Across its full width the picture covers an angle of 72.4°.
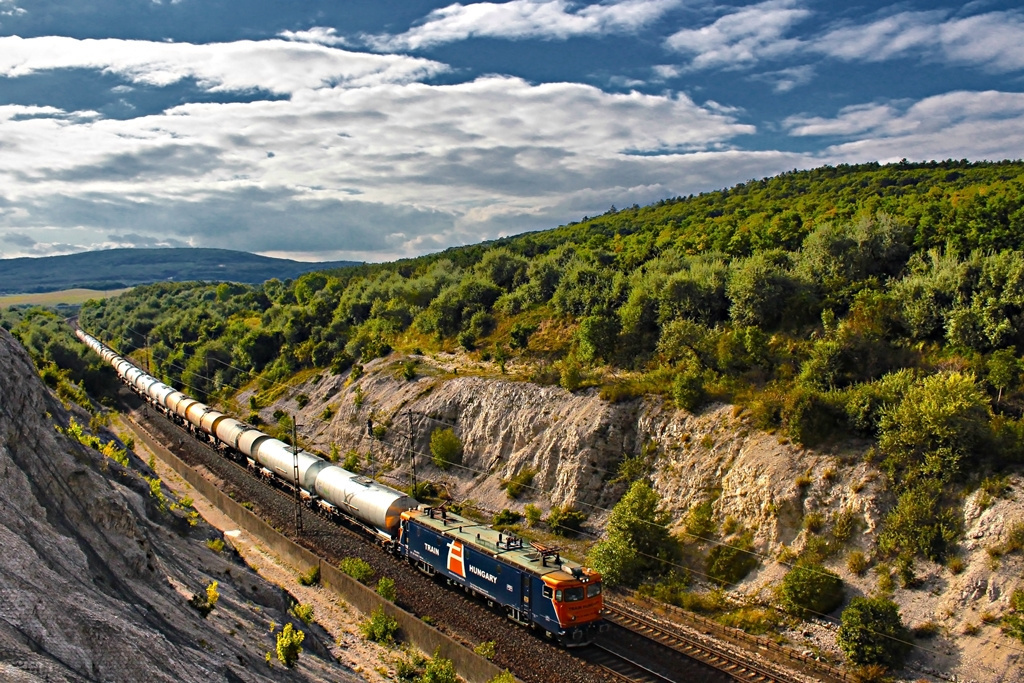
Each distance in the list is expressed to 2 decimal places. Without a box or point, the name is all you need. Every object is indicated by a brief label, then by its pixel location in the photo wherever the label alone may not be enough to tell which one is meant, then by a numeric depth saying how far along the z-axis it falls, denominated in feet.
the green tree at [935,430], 98.32
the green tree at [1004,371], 109.09
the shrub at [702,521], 114.42
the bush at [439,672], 72.08
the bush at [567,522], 128.06
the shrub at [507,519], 137.08
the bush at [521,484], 143.43
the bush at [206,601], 71.77
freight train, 88.48
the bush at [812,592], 94.22
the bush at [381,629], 97.60
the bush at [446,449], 162.61
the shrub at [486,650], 86.12
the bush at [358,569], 113.70
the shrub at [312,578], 118.01
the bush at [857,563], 96.94
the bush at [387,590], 104.37
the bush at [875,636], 83.20
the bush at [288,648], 70.13
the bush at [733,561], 105.81
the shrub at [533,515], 133.49
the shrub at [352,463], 175.73
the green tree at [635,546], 110.01
